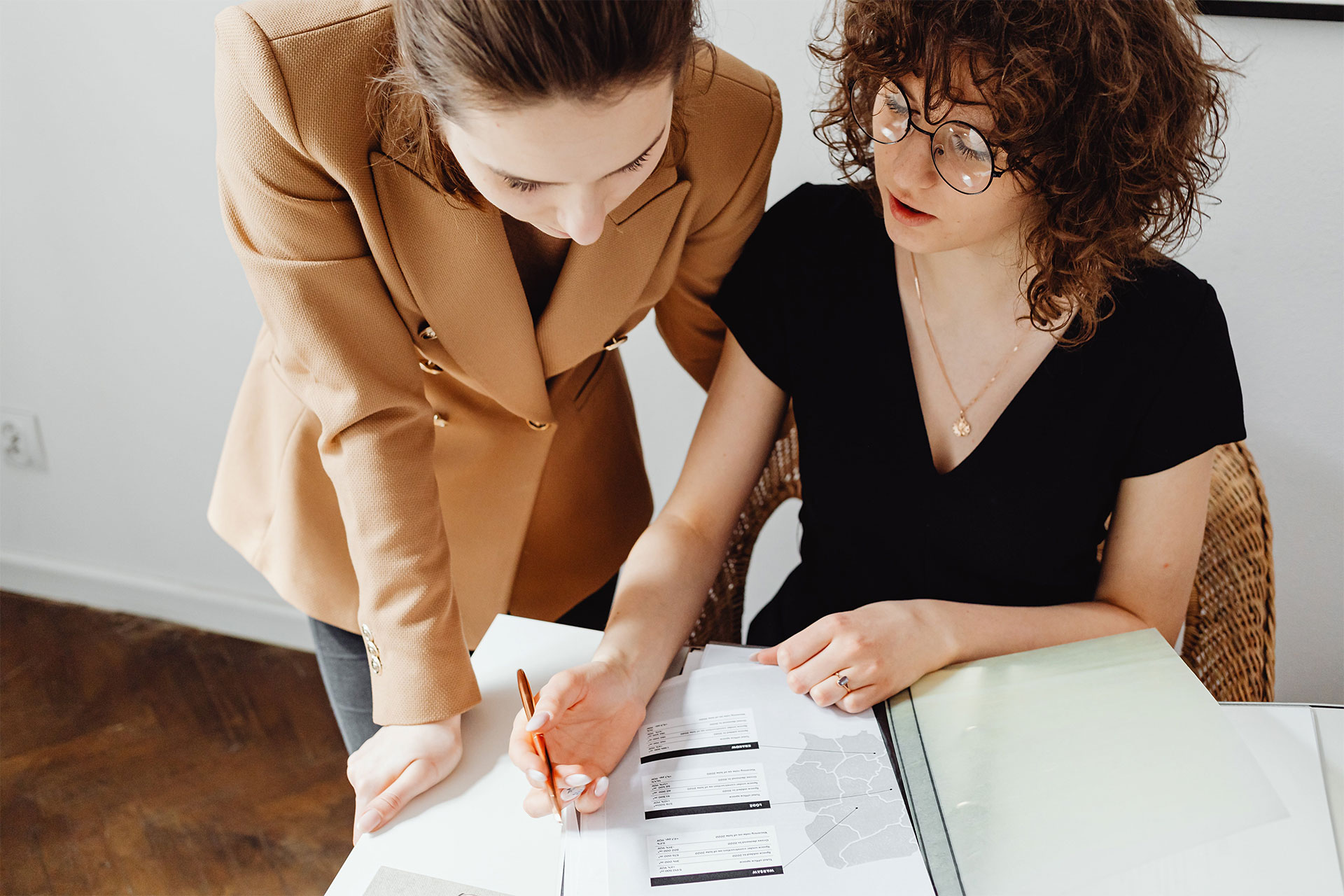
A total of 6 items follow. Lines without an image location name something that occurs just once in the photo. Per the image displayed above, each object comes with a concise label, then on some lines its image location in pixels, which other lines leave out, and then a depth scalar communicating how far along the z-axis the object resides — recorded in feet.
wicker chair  3.99
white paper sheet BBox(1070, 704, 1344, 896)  2.47
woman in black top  3.02
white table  2.71
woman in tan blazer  2.47
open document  2.58
